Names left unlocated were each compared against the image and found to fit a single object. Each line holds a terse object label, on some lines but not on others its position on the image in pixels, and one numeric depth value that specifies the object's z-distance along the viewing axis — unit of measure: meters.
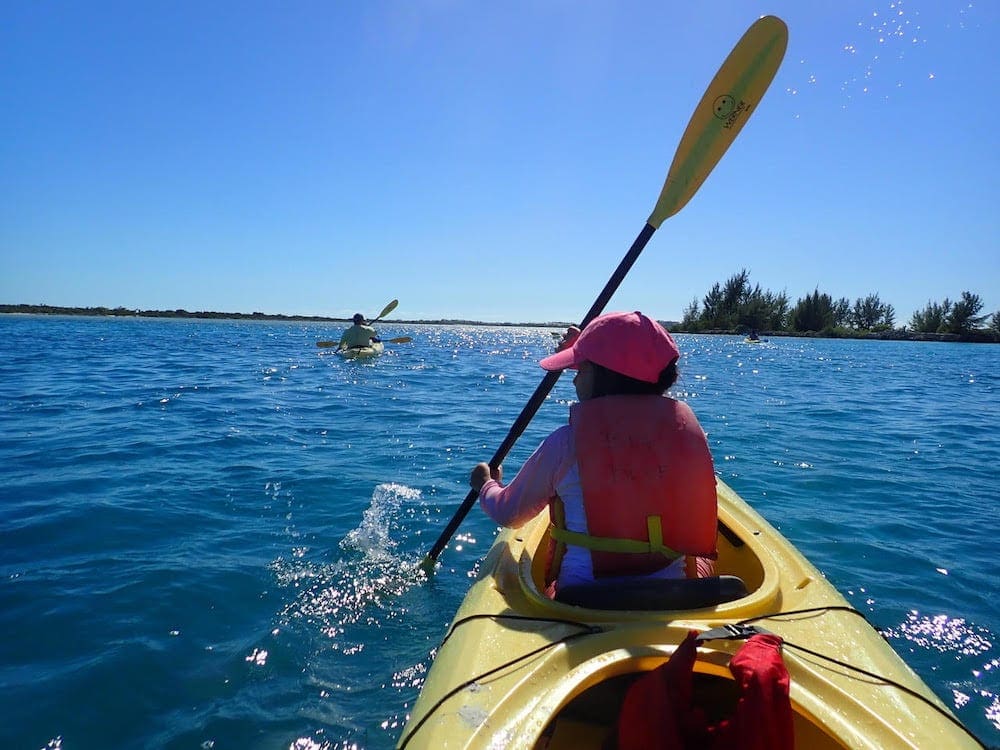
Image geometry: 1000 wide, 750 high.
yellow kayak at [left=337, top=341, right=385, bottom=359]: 19.33
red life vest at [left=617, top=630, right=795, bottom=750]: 1.51
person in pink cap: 2.20
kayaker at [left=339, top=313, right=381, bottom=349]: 19.25
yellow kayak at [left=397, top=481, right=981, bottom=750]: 1.71
